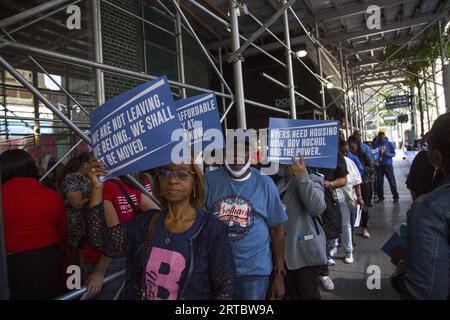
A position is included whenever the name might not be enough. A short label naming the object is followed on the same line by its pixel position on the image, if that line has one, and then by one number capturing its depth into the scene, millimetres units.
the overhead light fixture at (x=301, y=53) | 8569
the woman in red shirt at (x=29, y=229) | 2047
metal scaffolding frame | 1994
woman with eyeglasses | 1586
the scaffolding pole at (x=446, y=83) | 5623
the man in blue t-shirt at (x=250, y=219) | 2283
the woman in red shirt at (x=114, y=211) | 2160
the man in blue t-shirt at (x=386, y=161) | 8438
